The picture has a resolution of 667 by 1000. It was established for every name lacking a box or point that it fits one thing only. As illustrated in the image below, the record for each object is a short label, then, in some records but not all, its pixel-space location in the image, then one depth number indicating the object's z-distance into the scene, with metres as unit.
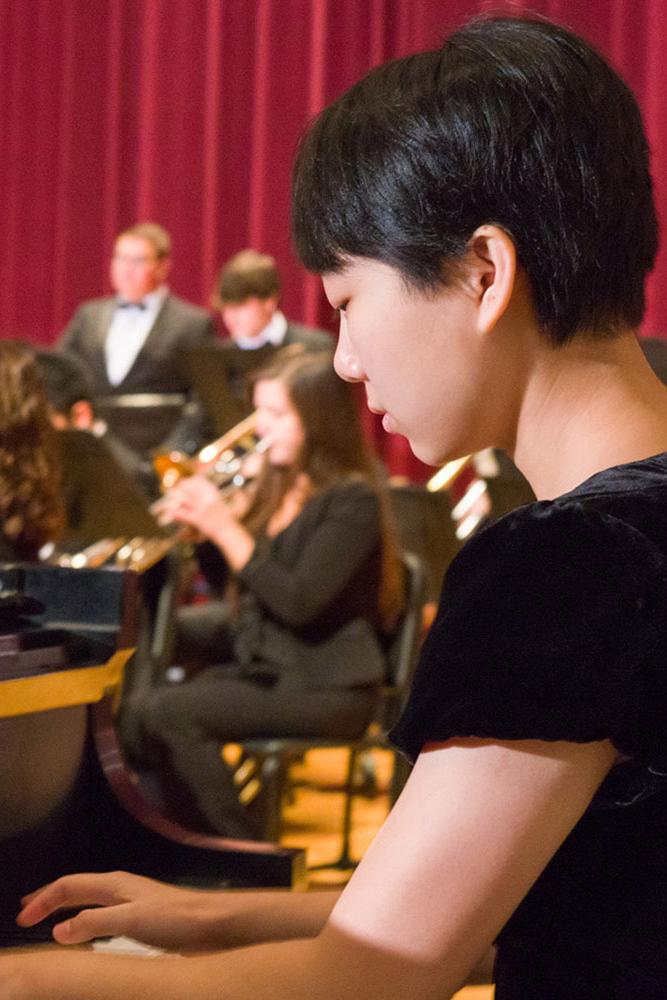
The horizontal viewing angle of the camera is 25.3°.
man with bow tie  6.79
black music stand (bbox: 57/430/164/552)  4.02
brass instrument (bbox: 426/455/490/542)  4.28
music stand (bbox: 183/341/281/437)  5.14
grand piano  1.36
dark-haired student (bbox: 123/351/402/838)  3.67
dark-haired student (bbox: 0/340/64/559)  3.48
